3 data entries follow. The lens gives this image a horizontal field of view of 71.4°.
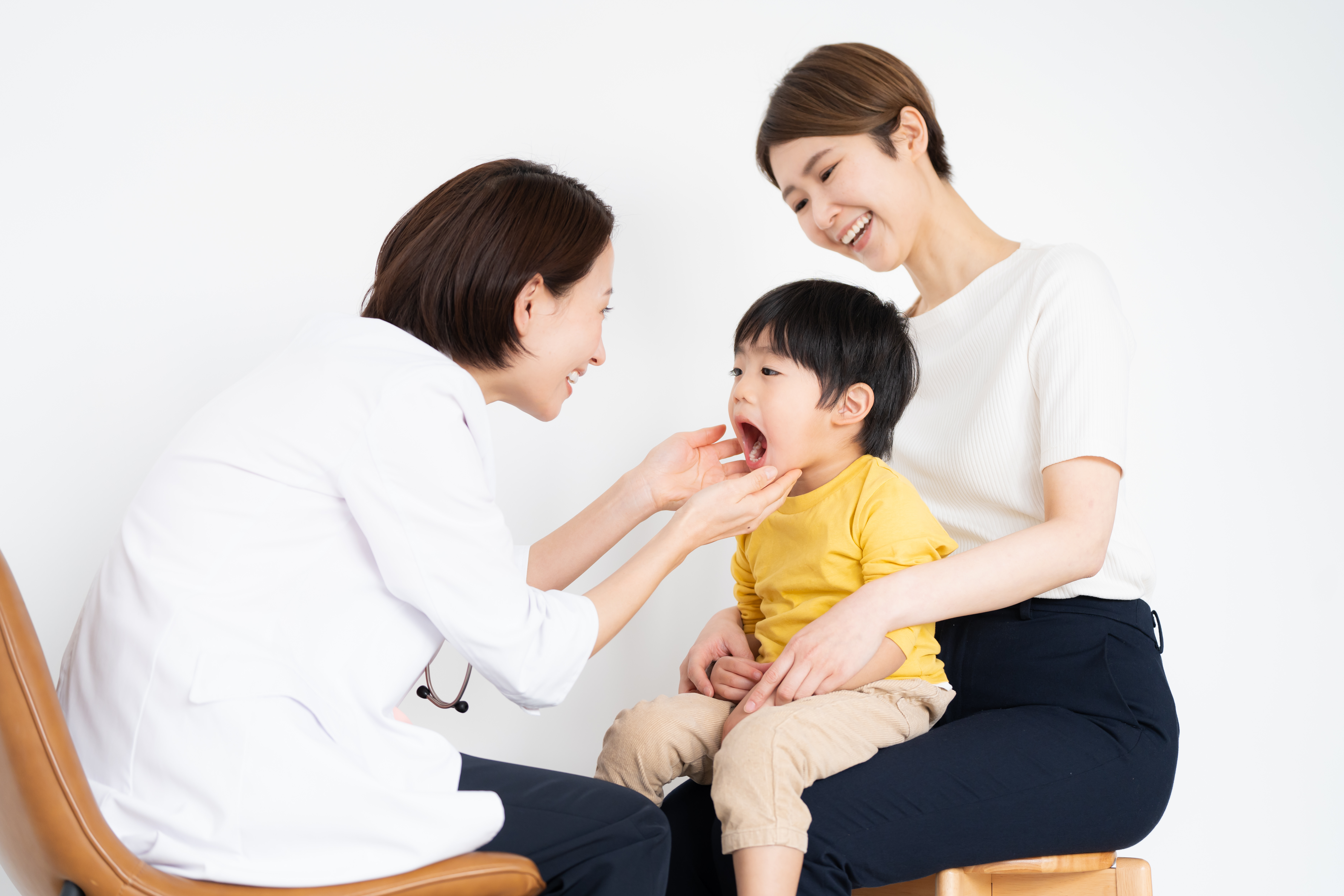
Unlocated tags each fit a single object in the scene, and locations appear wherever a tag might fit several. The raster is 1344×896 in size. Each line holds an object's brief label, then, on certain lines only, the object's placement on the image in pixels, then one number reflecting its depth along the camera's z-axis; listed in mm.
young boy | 1194
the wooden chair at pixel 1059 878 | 1288
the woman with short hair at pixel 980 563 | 1227
